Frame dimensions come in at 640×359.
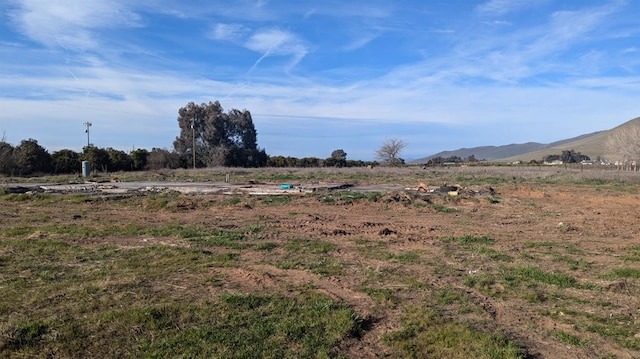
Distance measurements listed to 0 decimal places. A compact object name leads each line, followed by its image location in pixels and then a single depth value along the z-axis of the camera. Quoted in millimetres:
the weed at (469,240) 9789
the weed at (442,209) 15422
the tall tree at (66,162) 43531
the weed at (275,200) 17500
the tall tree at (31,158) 40012
